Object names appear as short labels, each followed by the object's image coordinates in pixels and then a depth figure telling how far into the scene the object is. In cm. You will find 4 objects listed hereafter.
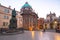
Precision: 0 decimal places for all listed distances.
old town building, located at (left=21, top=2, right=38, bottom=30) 2240
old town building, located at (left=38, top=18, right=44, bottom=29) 3338
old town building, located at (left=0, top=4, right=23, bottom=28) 1679
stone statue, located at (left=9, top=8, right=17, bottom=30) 1107
